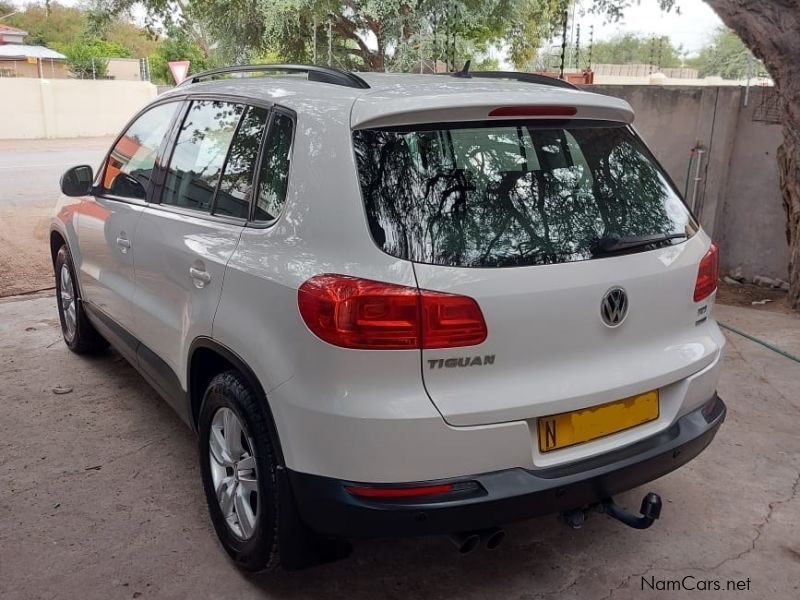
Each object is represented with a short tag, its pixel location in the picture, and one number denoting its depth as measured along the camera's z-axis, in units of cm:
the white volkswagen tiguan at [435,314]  225
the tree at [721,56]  4153
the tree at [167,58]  3919
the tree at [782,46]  582
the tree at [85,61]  4016
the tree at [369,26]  1173
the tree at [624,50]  5906
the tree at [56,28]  5440
